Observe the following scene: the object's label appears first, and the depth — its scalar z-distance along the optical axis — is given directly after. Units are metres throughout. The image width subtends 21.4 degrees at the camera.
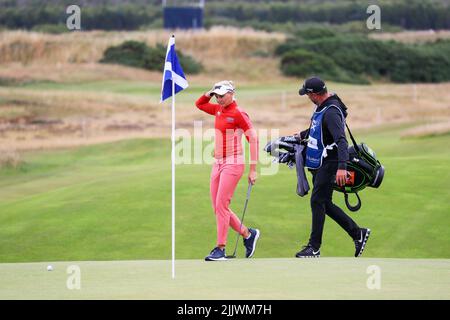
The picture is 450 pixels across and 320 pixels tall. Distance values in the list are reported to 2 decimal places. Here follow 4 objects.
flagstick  11.74
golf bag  14.27
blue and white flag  12.81
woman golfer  13.65
